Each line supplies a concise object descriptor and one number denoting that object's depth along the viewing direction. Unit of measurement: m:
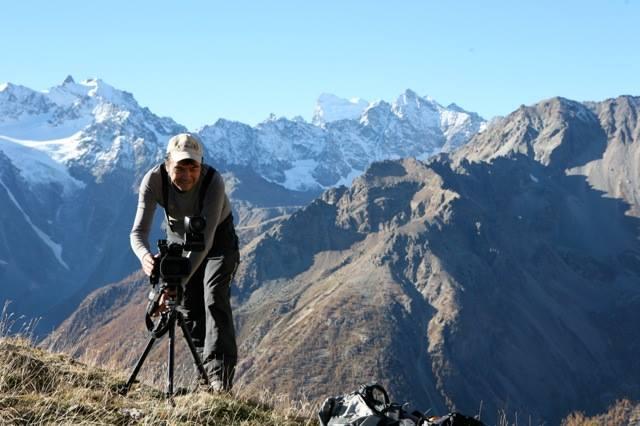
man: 8.24
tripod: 7.43
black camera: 7.31
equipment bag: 6.13
